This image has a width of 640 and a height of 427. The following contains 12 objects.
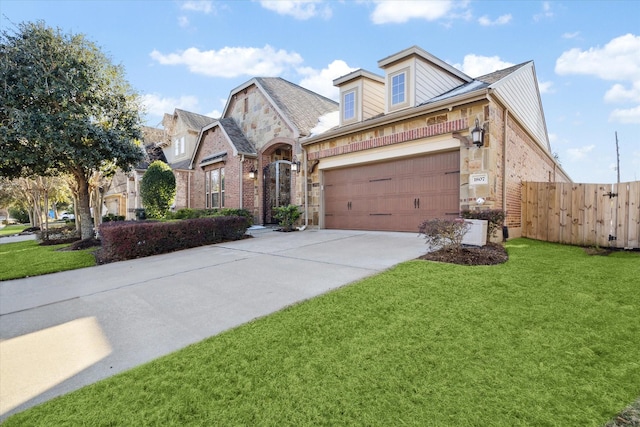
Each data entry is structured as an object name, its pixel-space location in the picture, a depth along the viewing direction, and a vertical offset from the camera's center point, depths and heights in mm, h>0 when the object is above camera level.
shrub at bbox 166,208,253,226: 13550 -435
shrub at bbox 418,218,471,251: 5555 -548
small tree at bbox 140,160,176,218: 15289 +741
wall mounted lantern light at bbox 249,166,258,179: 13820 +1361
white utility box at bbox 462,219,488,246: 6422 -671
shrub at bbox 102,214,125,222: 20359 -922
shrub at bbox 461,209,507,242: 6703 -343
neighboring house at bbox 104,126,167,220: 22172 +1503
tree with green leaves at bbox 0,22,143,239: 9281 +3238
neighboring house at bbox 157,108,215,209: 18438 +4223
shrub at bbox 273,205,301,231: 11539 -494
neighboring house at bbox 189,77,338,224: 12953 +2724
